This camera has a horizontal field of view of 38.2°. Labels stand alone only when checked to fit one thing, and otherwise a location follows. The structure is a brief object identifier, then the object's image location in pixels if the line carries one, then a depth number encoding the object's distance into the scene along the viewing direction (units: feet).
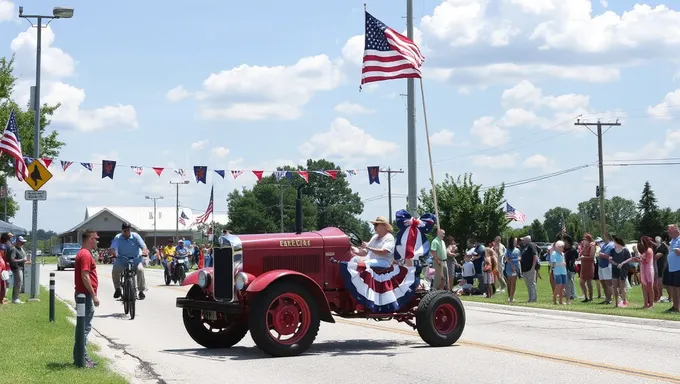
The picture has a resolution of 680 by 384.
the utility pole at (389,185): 275.47
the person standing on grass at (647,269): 68.91
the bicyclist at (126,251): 66.54
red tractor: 41.60
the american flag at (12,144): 90.17
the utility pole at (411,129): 91.91
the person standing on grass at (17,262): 80.07
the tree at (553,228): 642.35
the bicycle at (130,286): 64.90
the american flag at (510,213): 180.06
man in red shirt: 37.37
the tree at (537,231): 458.91
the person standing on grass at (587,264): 80.18
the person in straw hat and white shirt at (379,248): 44.55
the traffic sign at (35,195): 80.12
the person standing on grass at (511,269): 82.17
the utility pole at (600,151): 195.52
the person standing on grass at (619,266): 73.41
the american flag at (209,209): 162.91
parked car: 207.51
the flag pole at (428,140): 63.72
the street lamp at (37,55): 91.50
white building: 442.91
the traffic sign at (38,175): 78.64
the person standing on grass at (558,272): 77.82
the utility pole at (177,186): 329.31
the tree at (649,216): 303.72
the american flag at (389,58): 70.85
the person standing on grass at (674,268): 64.28
